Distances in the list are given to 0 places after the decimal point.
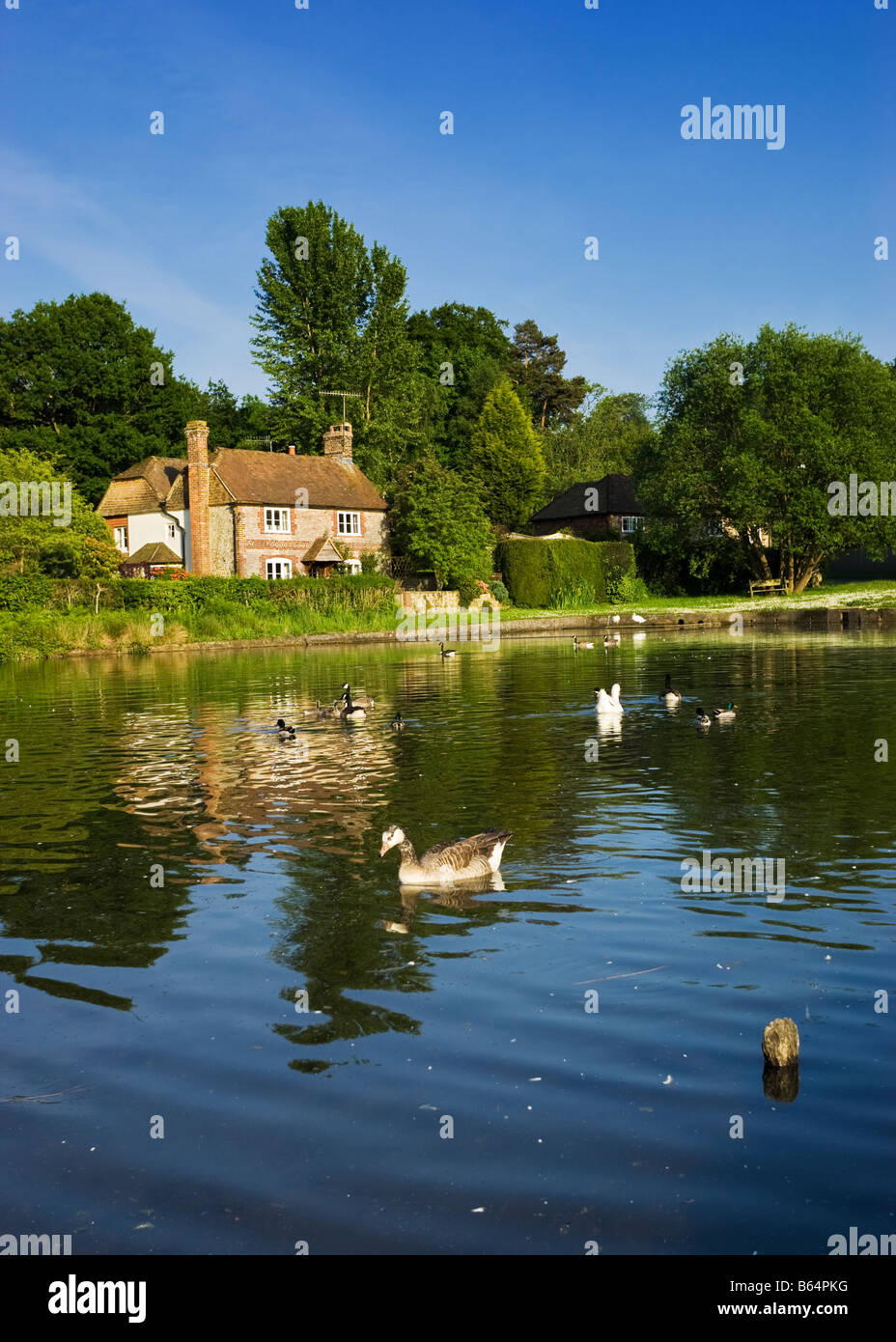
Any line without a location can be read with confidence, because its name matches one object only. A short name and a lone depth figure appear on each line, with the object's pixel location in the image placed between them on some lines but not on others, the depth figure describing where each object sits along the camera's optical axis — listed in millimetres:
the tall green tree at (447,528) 73375
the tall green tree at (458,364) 104250
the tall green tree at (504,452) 95875
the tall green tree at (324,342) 85750
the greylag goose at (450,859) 10852
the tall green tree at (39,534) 56250
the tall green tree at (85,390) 89000
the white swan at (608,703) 23047
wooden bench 73875
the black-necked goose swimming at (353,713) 24188
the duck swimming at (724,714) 21844
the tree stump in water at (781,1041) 6672
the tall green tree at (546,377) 124188
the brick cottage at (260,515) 72625
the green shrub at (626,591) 76938
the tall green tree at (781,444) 68188
